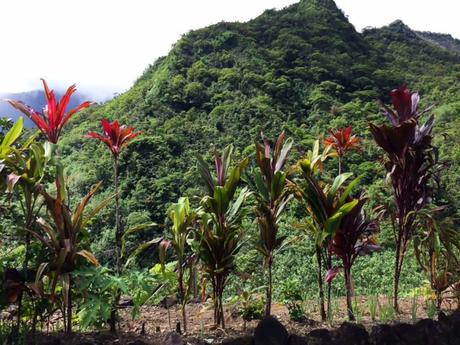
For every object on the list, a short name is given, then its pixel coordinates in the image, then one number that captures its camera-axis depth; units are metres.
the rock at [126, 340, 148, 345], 2.72
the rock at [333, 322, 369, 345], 3.04
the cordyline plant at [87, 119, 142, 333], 3.41
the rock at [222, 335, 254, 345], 2.90
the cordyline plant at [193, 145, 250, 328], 3.18
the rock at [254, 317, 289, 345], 2.90
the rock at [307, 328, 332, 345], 2.99
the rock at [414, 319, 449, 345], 3.29
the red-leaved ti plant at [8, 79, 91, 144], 3.02
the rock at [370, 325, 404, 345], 3.15
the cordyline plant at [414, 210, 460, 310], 3.53
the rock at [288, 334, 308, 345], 2.96
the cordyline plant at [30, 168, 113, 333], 2.69
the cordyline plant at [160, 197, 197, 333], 3.09
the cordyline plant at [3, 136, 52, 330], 2.75
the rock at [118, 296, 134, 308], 3.89
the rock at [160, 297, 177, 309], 4.15
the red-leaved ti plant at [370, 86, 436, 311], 3.58
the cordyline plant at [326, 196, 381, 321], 3.44
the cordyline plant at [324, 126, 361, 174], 5.02
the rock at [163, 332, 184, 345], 2.77
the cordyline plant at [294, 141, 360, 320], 3.24
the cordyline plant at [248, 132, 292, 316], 3.30
